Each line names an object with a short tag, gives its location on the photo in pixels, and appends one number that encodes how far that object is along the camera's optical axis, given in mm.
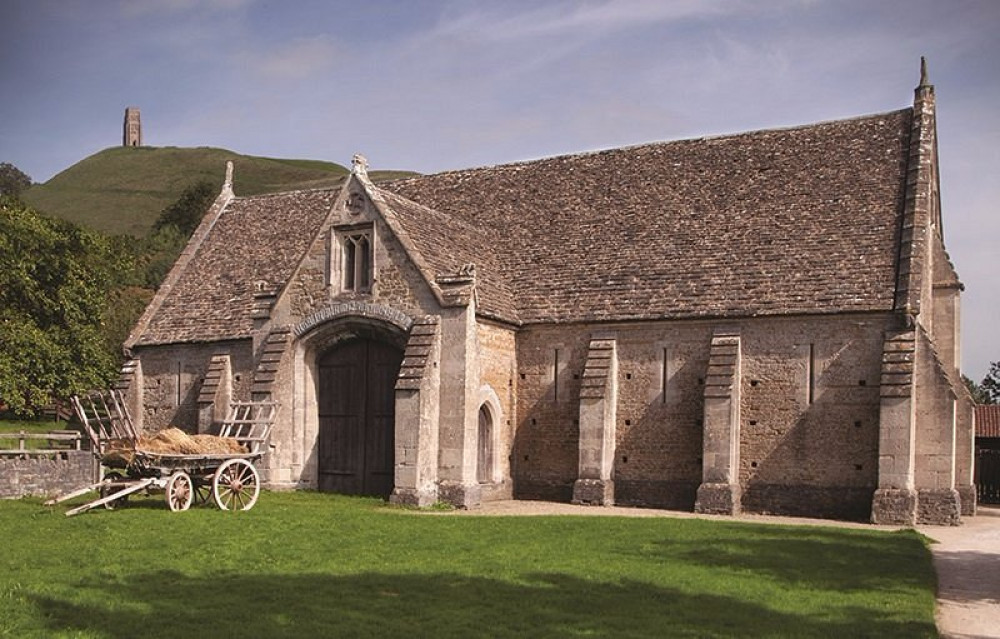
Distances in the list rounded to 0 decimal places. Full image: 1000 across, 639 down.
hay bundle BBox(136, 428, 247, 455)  21188
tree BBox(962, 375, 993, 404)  74812
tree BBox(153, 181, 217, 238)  98356
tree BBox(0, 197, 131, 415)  38656
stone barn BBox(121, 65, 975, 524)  25359
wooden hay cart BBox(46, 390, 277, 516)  20609
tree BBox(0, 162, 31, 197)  143125
